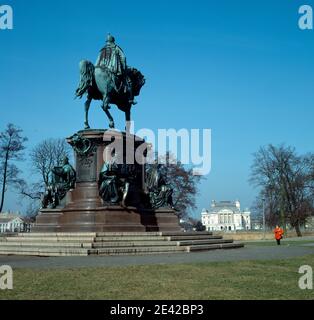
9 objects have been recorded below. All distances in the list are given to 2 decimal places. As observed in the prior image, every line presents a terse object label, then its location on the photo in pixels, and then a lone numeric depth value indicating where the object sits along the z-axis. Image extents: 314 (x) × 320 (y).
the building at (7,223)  117.12
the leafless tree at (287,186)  56.22
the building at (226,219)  177.00
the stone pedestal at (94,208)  21.05
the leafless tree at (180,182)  57.03
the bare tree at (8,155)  45.44
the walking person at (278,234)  27.95
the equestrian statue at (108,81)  24.11
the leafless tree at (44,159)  49.12
